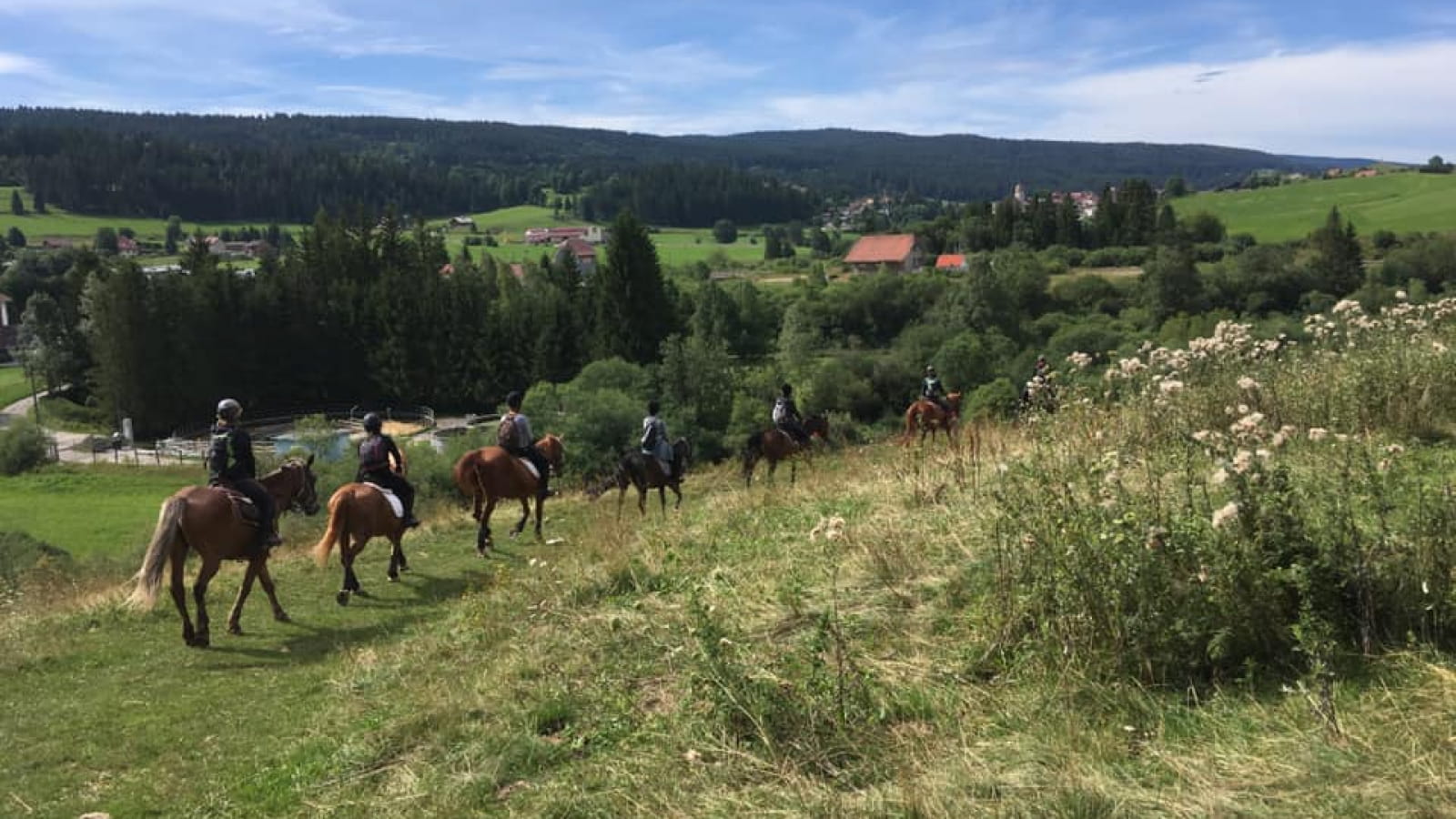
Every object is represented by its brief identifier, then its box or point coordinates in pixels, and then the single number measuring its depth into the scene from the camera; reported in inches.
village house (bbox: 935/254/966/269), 3917.3
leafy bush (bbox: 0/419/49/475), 1886.1
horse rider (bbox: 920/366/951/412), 839.7
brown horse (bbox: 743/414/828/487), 772.6
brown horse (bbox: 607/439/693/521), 701.9
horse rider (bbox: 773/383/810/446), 790.5
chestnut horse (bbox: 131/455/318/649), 400.2
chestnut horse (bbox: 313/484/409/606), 478.9
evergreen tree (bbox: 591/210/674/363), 2625.5
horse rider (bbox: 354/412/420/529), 526.0
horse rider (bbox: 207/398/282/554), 423.2
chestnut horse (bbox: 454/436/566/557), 599.2
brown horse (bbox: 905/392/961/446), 802.2
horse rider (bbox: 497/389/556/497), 608.1
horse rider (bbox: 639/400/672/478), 705.6
